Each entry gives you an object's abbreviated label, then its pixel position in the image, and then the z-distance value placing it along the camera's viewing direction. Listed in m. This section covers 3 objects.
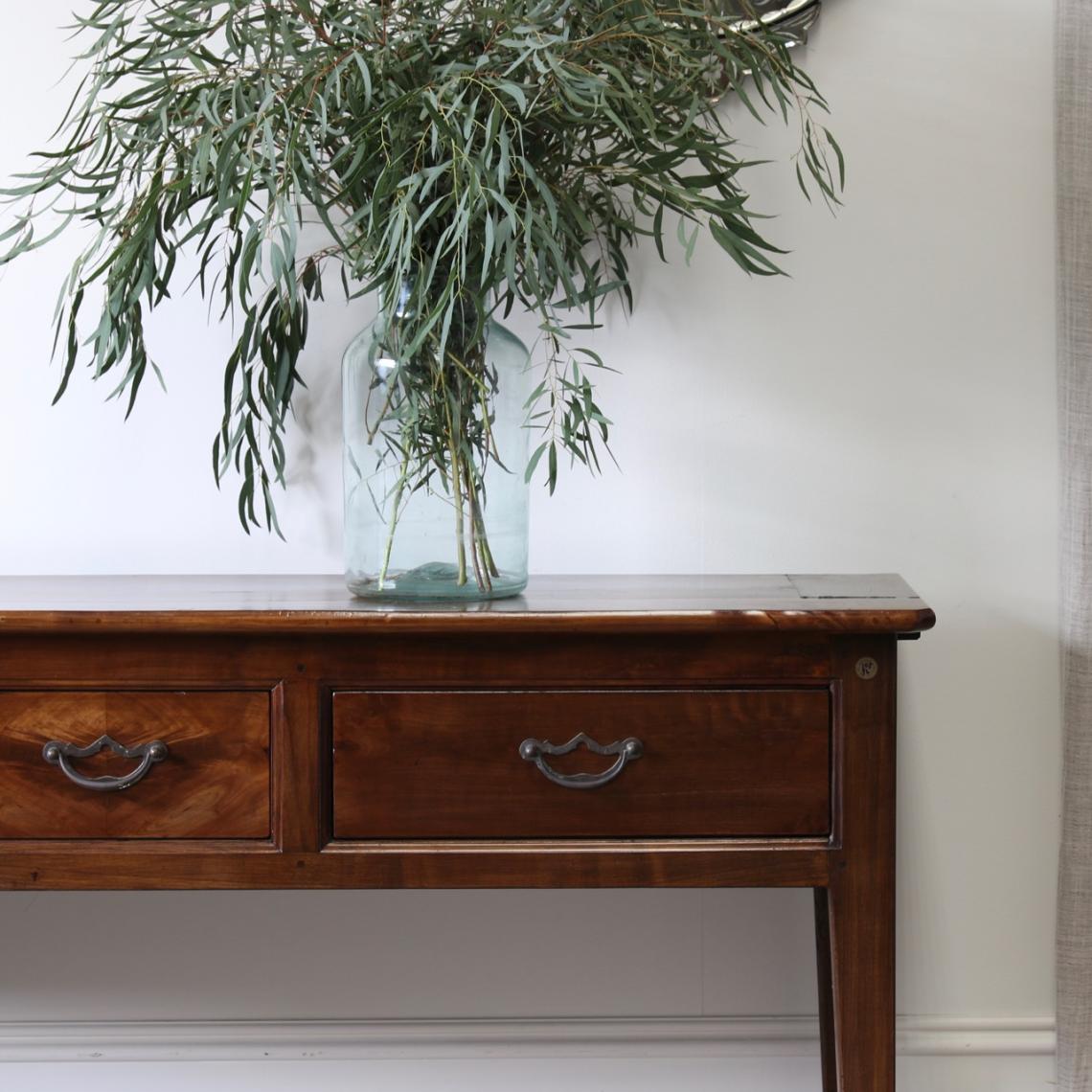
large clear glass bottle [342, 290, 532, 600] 2.88
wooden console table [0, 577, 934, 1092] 2.74
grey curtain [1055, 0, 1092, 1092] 3.14
